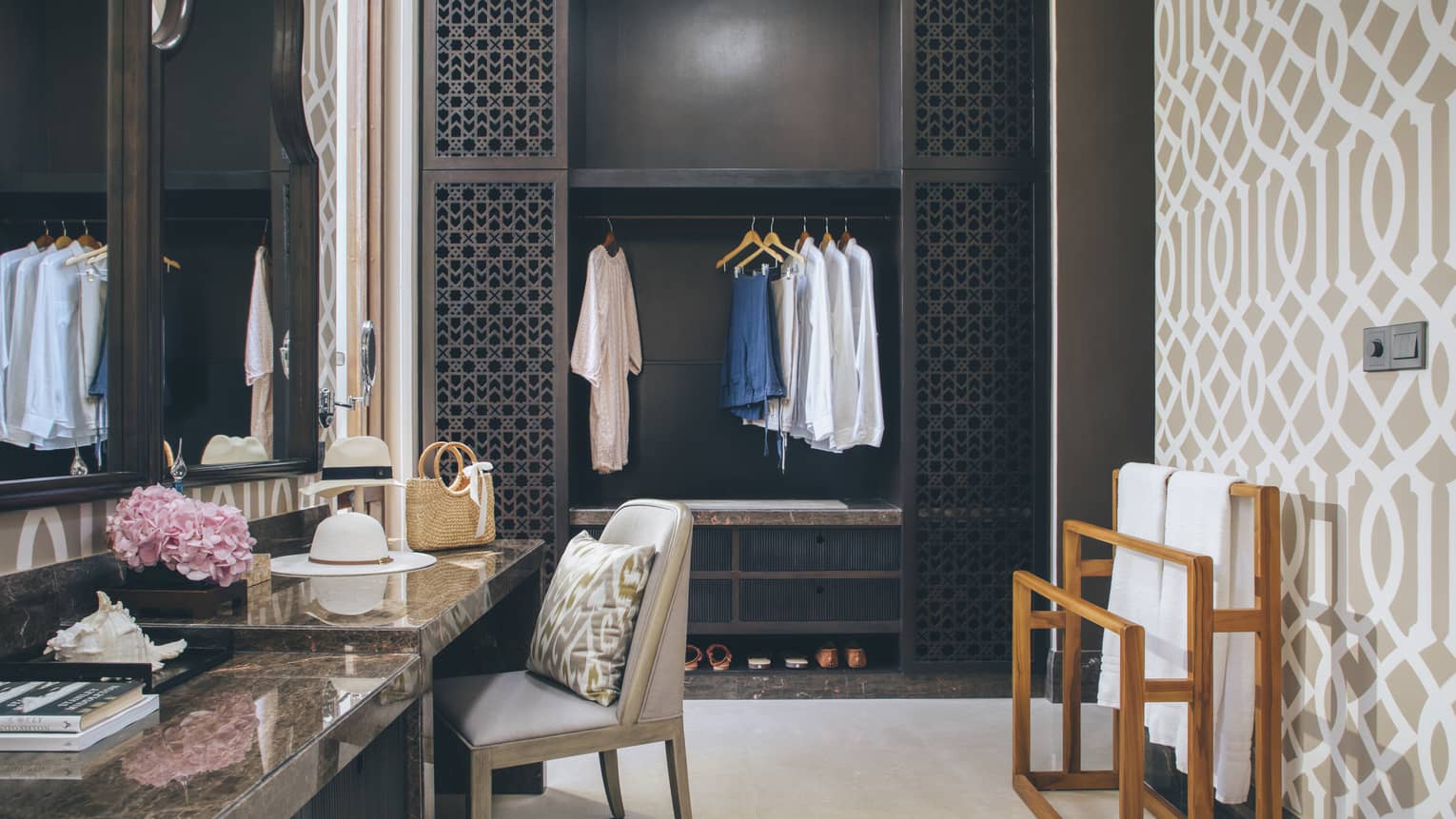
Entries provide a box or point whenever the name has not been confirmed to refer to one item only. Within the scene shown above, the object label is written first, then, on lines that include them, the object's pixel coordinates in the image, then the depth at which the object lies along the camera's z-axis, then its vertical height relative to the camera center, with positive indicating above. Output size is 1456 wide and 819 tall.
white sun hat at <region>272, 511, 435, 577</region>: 1.99 -0.31
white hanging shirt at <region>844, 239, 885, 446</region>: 3.59 +0.16
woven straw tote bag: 2.33 -0.26
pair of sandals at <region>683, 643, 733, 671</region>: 3.51 -0.99
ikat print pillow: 1.90 -0.45
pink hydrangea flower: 1.49 -0.21
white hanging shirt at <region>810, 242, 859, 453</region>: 3.61 +0.16
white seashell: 1.29 -0.33
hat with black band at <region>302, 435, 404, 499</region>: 2.12 -0.13
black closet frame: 3.45 +0.91
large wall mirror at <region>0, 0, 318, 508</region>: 1.43 +0.33
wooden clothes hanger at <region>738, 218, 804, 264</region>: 3.91 +0.75
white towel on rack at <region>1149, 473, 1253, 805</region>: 1.97 -0.43
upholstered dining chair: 1.80 -0.63
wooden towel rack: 1.85 -0.56
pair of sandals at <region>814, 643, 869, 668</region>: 3.51 -0.97
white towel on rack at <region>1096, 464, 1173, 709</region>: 2.21 -0.39
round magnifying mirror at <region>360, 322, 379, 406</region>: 2.84 +0.18
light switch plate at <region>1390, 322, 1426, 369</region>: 1.62 +0.12
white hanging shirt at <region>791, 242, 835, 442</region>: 3.59 +0.23
